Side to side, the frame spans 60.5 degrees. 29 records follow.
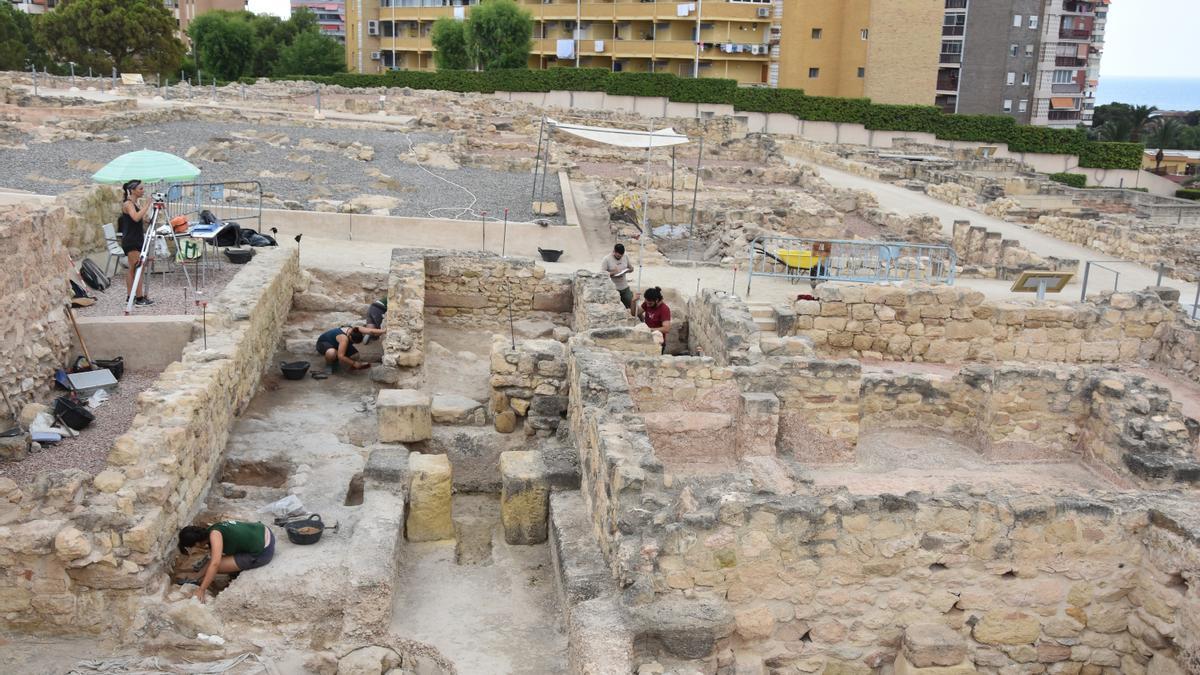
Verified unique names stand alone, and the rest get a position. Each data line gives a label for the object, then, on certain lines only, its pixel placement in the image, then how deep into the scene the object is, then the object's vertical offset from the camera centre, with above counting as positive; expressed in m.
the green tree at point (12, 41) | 53.88 +2.45
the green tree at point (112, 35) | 54.22 +3.00
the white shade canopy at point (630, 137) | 18.62 -0.46
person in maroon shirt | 13.69 -2.63
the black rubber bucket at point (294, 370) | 12.19 -3.14
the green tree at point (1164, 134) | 65.19 -0.22
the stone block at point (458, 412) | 10.97 -3.20
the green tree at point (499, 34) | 58.53 +4.02
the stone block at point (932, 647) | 6.66 -3.33
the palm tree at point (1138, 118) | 62.06 +0.70
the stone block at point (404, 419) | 10.34 -3.12
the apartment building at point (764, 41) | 59.09 +4.28
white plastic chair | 12.87 -1.91
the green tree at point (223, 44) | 63.75 +3.22
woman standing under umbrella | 11.88 -1.50
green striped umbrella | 11.70 -0.86
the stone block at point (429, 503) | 8.96 -3.41
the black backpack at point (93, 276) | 11.95 -2.11
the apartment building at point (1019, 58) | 63.66 +4.18
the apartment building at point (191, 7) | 84.44 +7.20
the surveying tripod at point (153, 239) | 11.09 -1.69
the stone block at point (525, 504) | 8.96 -3.39
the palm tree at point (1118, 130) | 58.66 -0.07
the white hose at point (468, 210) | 20.38 -2.09
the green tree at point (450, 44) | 61.81 +3.57
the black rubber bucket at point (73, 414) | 8.72 -2.69
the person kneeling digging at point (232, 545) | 7.50 -3.26
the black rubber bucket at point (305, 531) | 8.16 -3.36
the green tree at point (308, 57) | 66.69 +2.69
